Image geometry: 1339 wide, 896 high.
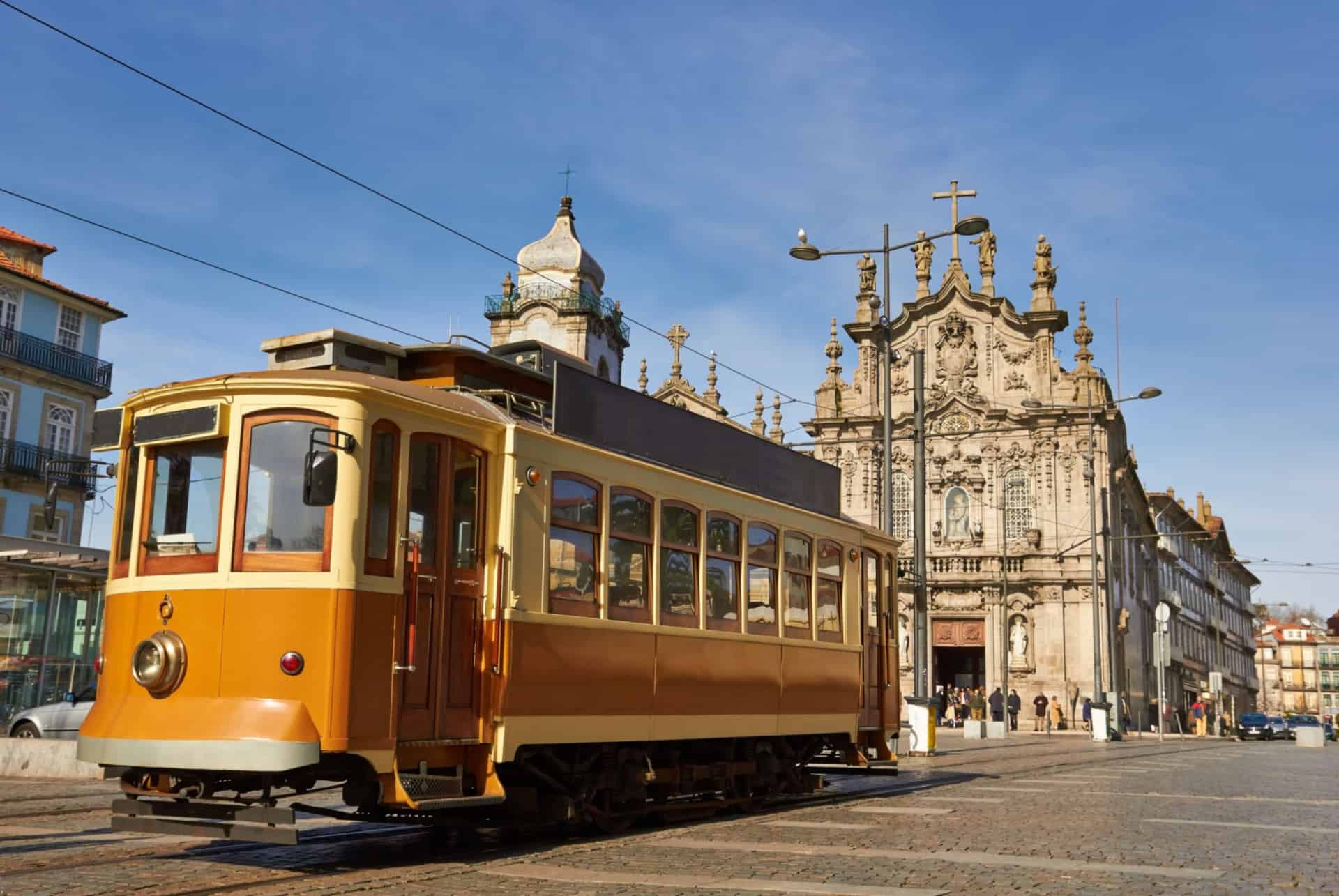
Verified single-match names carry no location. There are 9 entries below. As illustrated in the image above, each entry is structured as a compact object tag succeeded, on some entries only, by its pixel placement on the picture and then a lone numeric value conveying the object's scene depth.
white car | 19.88
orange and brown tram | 8.56
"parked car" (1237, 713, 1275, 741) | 52.47
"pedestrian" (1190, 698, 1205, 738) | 52.38
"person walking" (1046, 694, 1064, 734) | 44.97
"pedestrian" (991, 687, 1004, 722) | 42.12
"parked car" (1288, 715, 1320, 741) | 58.72
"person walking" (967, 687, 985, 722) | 41.03
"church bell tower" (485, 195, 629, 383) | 56.50
